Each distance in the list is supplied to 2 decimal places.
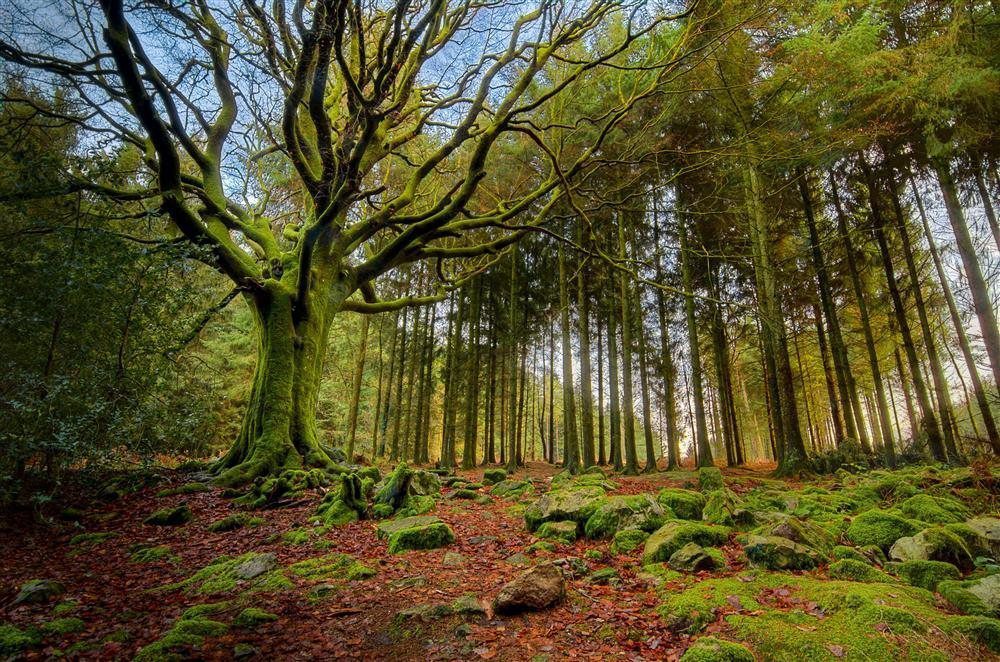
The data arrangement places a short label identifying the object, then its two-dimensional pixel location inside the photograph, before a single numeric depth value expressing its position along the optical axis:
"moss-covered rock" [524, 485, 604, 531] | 5.38
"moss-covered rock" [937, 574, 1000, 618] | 2.65
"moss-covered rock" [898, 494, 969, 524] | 4.42
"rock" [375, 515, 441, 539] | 5.22
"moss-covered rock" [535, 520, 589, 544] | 4.95
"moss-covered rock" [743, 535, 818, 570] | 3.61
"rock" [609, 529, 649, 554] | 4.45
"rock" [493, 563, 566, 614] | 3.17
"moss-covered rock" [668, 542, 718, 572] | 3.72
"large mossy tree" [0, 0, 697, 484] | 5.87
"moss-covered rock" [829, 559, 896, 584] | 3.28
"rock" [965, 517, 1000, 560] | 3.59
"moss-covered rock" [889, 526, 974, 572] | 3.46
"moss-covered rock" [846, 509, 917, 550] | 3.99
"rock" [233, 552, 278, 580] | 4.06
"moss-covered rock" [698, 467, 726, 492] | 7.44
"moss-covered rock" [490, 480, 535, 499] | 8.16
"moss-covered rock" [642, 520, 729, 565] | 4.04
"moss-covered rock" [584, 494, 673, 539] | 4.85
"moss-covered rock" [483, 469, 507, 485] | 9.50
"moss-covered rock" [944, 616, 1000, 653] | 2.33
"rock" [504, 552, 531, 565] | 4.38
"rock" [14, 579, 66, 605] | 3.45
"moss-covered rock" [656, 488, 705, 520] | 5.29
